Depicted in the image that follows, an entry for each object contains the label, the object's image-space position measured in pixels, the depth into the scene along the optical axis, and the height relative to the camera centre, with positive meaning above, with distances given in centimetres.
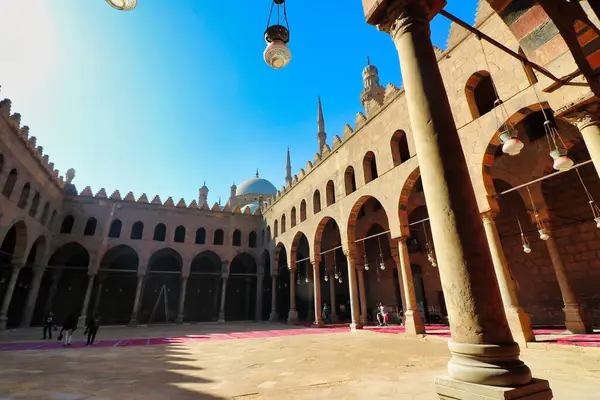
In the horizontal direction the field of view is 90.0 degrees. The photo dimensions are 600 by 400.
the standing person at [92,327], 1029 -34
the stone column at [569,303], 870 +3
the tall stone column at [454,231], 233 +66
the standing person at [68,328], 1001 -33
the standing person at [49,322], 1226 -17
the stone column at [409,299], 994 +29
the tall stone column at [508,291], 727 +35
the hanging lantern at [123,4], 382 +379
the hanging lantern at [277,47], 501 +414
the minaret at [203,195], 3626 +1355
